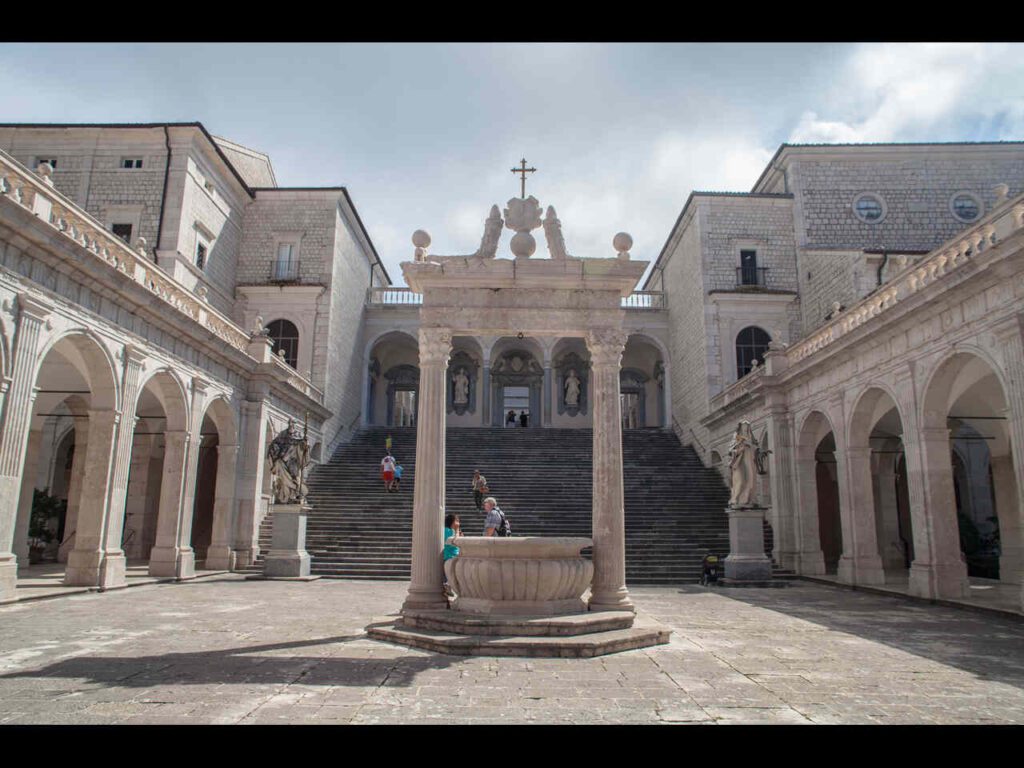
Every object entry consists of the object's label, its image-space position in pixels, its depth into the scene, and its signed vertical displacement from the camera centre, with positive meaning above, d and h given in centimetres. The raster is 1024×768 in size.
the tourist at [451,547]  976 -58
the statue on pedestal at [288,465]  1838 +99
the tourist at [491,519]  1197 -20
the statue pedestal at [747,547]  1753 -89
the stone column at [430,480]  941 +35
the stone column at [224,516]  1966 -35
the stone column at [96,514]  1376 -25
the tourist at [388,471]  2420 +115
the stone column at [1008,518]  1852 -9
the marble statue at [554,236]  1029 +391
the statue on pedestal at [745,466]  1811 +112
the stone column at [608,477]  946 +43
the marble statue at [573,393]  3706 +588
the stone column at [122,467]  1420 +70
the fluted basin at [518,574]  863 -79
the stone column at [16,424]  1113 +121
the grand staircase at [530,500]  1969 +26
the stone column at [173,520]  1691 -42
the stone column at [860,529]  1697 -41
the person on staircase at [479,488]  2217 +58
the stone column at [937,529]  1383 -30
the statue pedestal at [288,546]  1777 -104
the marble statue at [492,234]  1024 +388
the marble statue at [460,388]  3691 +604
